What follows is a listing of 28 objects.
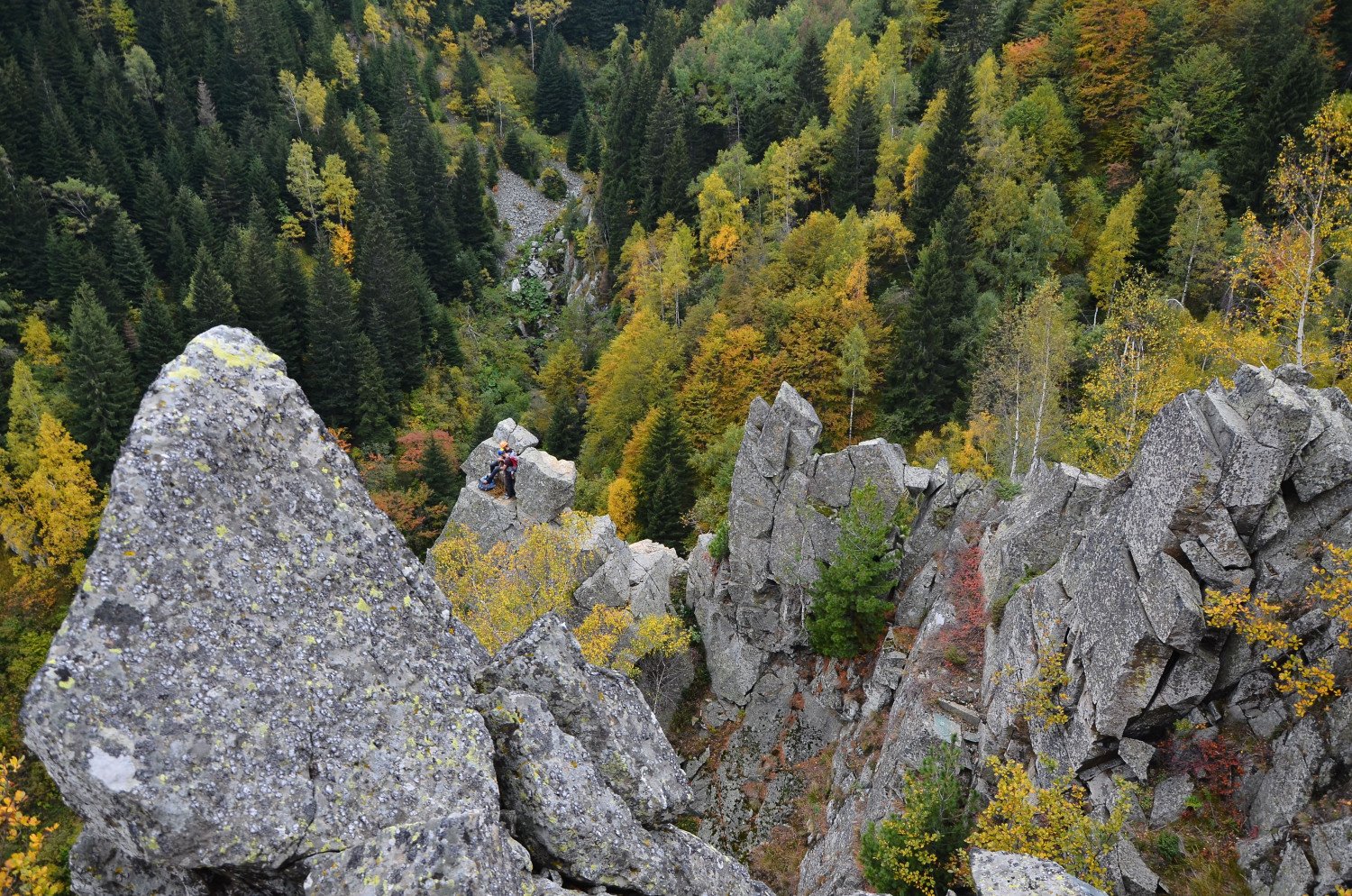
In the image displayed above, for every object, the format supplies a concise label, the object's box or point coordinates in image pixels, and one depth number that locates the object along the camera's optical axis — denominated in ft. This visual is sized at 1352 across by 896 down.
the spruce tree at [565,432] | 231.09
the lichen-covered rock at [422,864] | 24.20
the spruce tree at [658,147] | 299.99
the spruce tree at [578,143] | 439.51
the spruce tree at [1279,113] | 177.78
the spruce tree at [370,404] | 237.66
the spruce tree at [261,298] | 235.11
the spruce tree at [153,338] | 218.79
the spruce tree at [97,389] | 190.19
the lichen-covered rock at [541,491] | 149.48
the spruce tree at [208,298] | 225.76
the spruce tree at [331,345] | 237.45
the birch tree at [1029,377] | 135.23
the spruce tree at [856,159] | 245.65
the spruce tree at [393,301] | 263.70
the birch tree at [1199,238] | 169.58
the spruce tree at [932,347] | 184.24
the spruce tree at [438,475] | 196.03
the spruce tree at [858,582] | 105.60
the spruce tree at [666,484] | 175.01
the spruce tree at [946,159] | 213.25
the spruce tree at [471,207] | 348.79
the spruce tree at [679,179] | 289.33
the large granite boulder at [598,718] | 34.81
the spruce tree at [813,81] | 281.33
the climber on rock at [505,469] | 151.12
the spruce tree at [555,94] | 475.72
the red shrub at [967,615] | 89.35
